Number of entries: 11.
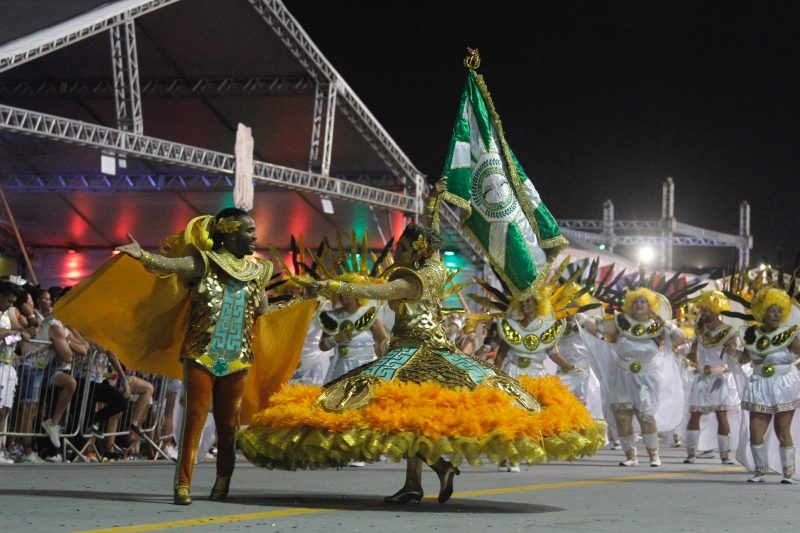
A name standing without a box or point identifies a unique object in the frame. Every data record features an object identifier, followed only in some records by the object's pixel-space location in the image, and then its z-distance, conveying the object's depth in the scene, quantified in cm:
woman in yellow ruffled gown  749
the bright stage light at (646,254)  4691
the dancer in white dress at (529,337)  1423
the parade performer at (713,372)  1572
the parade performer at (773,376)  1263
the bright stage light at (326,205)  2780
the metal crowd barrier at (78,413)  1308
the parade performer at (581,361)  1597
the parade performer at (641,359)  1513
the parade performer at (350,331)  1404
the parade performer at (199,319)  822
